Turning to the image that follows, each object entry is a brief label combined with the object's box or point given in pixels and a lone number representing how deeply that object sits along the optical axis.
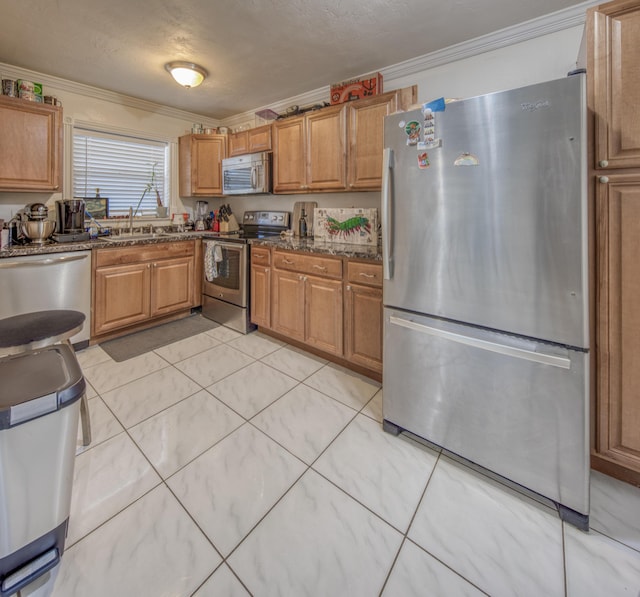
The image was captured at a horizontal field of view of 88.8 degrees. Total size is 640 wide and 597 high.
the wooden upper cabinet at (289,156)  3.04
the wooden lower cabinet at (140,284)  2.93
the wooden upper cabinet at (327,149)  2.74
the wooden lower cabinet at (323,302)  2.30
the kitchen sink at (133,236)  3.01
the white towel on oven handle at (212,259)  3.35
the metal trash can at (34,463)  0.96
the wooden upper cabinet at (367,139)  2.52
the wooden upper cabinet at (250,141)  3.37
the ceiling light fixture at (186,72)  2.65
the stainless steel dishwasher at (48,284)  2.34
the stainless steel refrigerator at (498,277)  1.21
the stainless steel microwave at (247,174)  3.31
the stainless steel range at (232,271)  3.19
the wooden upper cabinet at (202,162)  3.88
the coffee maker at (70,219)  2.88
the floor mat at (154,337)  2.86
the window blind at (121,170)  3.33
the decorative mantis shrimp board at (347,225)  2.64
